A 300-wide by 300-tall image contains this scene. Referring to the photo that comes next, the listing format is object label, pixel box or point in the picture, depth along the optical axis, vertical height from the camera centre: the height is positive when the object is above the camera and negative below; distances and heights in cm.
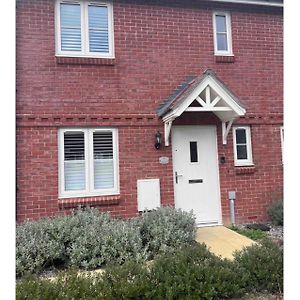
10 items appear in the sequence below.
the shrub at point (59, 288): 325 -129
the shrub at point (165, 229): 543 -110
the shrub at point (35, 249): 477 -123
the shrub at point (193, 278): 354 -133
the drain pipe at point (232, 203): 738 -82
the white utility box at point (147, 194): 695 -52
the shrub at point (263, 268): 382 -131
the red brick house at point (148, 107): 660 +155
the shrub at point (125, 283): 346 -133
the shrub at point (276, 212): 724 -108
